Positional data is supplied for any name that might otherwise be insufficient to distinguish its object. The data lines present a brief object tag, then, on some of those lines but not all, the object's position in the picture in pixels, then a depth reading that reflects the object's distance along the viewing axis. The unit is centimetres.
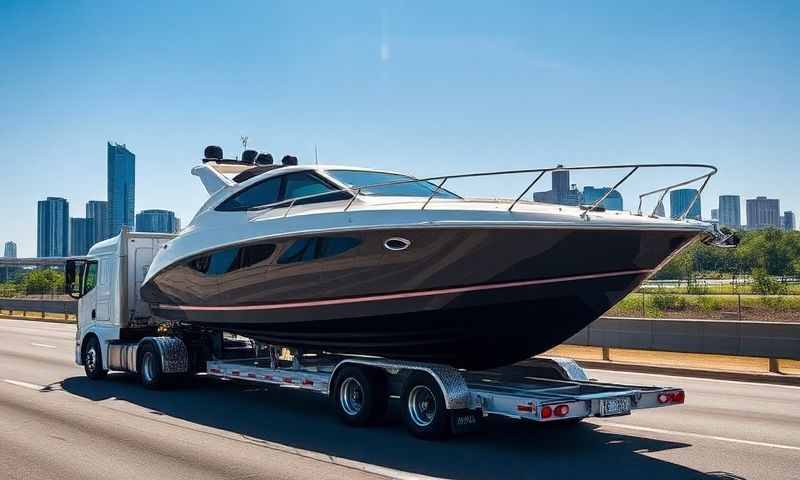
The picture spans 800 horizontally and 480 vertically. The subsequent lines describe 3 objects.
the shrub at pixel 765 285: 4297
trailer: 878
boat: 857
